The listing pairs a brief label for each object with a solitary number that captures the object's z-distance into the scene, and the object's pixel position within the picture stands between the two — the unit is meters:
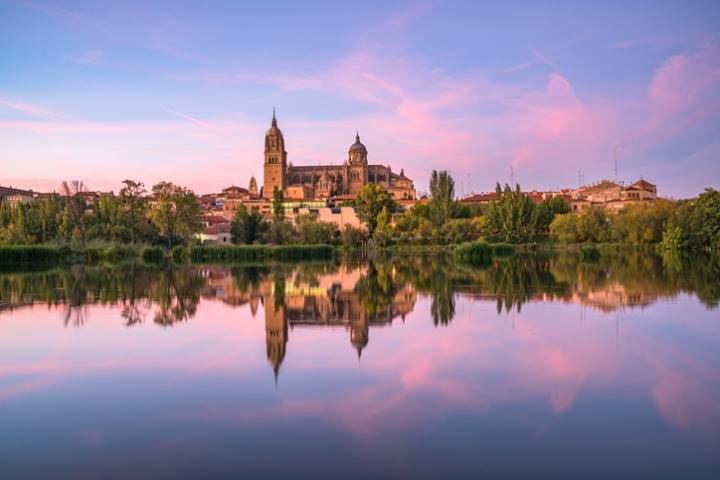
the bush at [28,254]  40.10
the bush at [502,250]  48.24
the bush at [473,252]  39.34
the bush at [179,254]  46.00
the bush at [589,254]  39.97
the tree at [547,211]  69.75
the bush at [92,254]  43.94
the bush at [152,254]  43.66
